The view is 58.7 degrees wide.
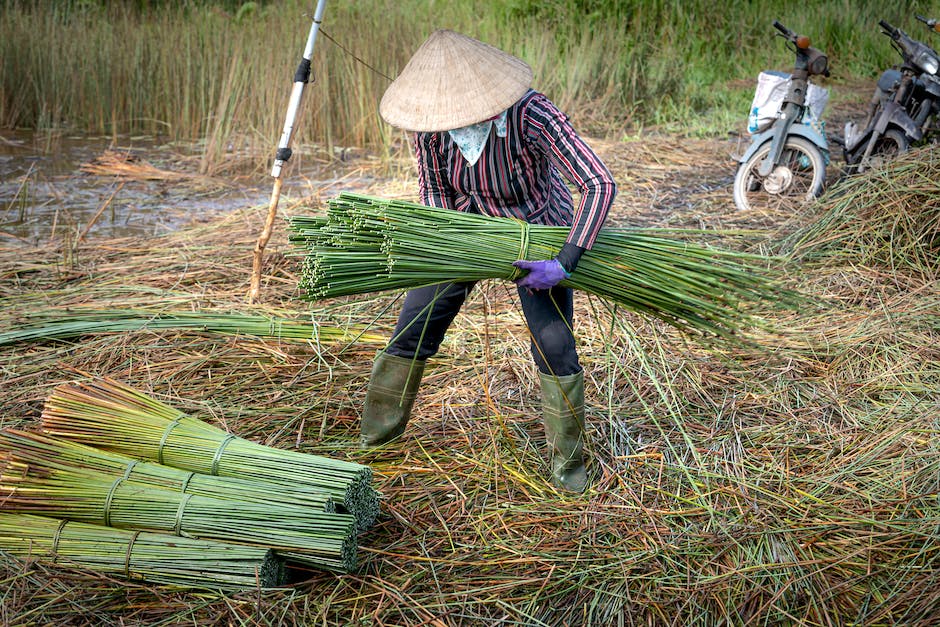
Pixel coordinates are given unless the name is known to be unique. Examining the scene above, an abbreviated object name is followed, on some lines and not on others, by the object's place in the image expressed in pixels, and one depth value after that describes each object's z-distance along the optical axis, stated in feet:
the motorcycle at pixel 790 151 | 16.22
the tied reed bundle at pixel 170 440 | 7.12
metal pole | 12.35
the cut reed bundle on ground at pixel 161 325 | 11.14
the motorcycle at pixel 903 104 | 16.63
